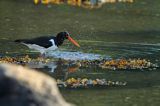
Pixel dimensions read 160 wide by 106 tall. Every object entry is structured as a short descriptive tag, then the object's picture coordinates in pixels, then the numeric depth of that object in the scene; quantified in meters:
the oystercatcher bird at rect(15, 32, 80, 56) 19.42
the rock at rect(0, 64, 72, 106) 7.41
